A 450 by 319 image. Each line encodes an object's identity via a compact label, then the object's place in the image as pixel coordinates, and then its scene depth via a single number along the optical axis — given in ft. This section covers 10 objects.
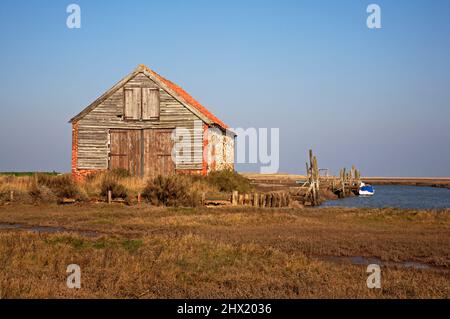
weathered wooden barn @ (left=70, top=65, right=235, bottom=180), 109.81
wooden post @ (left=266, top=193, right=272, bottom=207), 99.34
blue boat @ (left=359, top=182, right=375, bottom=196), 204.77
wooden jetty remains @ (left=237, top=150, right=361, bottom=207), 139.31
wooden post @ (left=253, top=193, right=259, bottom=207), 93.22
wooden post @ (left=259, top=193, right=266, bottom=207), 96.48
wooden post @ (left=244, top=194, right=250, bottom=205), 93.40
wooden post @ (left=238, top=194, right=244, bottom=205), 92.07
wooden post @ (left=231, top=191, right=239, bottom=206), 90.38
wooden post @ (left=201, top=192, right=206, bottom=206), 89.90
